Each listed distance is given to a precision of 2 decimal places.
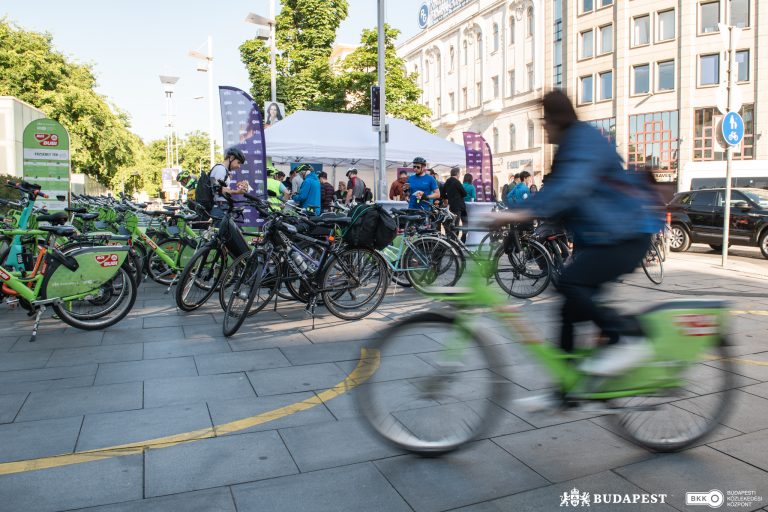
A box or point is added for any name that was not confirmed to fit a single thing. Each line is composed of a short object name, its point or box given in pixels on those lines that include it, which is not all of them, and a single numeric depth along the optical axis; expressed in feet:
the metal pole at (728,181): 38.23
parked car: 46.57
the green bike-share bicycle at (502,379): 10.36
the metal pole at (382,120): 51.01
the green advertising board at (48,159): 38.32
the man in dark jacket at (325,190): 51.86
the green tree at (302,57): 114.21
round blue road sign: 37.70
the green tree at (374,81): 109.40
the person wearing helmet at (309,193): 35.76
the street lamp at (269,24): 79.77
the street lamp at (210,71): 112.88
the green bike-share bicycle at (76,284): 20.01
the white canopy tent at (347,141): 54.03
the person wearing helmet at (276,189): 41.01
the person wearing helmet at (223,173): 26.50
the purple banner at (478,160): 62.81
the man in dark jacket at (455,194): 45.55
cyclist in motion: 10.30
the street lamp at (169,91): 159.92
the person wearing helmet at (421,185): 38.78
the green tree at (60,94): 105.09
